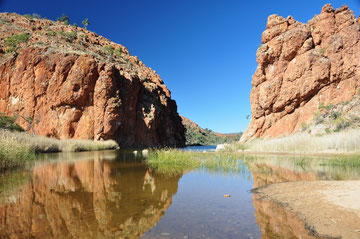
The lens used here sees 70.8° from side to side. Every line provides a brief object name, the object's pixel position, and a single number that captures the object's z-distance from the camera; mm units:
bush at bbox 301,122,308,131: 38531
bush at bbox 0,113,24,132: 31203
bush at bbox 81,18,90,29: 79125
